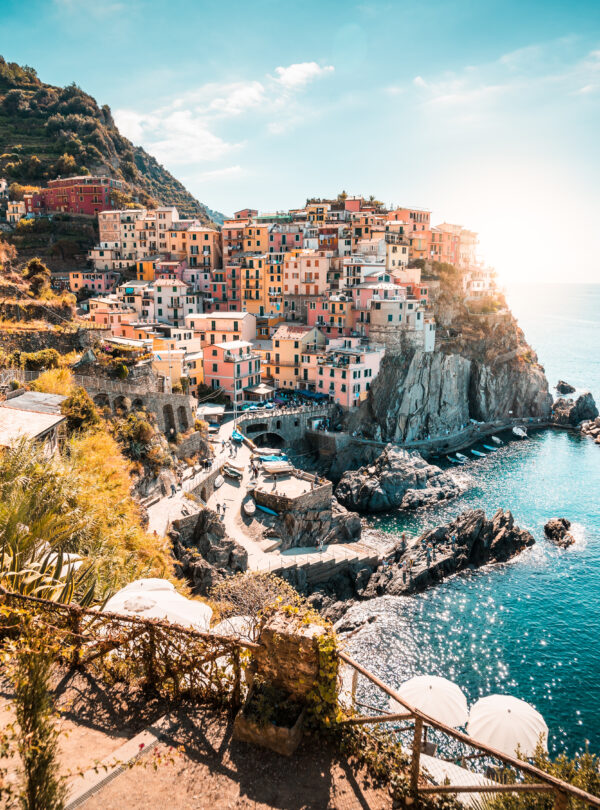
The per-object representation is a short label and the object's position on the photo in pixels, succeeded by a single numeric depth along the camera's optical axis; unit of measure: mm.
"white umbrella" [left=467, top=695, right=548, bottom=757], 15375
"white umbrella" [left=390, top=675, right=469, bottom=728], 16812
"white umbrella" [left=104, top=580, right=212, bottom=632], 11047
